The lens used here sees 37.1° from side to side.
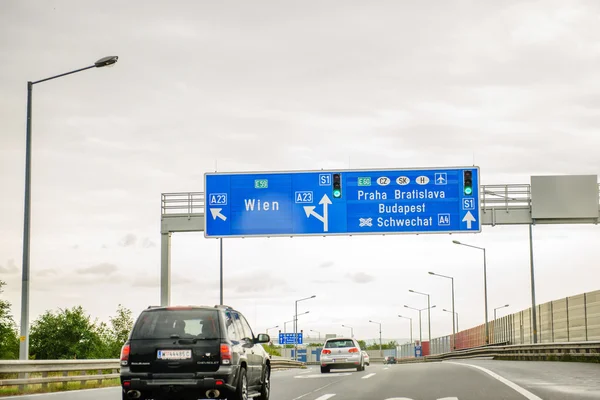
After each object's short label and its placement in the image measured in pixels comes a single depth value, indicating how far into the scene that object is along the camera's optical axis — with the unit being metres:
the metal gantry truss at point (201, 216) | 30.92
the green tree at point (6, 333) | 94.19
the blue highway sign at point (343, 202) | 30.09
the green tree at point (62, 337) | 116.56
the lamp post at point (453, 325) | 81.68
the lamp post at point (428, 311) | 100.62
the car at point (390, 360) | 115.11
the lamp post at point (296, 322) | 99.69
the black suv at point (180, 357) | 13.55
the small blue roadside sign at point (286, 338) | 117.09
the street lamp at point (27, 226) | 21.53
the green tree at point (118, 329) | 133.50
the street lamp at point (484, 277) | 65.19
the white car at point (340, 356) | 36.06
